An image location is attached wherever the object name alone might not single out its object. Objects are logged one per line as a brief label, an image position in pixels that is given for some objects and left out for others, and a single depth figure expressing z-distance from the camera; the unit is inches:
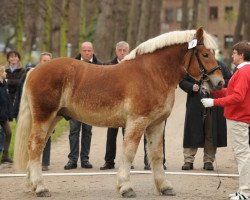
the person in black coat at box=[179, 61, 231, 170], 603.5
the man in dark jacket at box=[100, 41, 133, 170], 598.2
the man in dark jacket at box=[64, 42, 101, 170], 602.2
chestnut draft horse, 465.1
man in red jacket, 450.6
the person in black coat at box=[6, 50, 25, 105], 673.1
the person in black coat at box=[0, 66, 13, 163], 630.5
